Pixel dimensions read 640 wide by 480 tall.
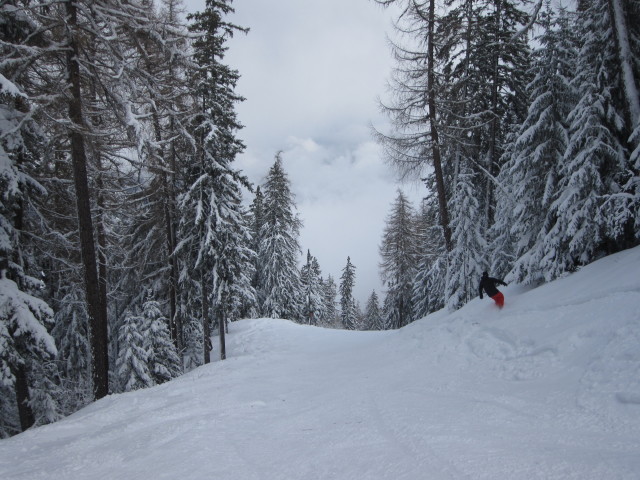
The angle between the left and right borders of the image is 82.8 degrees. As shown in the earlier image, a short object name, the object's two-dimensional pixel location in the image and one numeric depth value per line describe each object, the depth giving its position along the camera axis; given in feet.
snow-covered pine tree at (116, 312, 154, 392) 50.44
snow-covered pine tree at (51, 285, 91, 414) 54.80
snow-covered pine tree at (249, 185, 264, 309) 116.67
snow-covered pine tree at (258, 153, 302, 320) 104.88
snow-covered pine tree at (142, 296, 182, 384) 54.95
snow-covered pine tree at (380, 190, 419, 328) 110.11
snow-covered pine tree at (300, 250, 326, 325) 137.07
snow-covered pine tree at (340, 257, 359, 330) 178.40
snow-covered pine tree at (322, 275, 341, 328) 192.35
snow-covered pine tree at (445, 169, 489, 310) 50.39
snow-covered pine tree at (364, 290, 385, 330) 181.98
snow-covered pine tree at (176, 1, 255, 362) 56.59
